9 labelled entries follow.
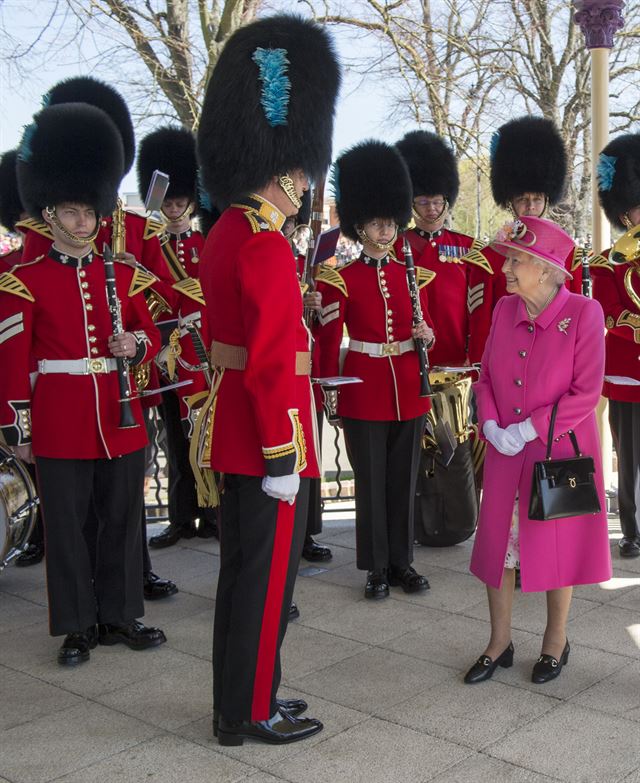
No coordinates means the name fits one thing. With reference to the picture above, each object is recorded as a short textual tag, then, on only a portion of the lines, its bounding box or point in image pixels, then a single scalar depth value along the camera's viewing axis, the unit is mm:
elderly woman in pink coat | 3641
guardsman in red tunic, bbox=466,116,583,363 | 5273
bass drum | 4535
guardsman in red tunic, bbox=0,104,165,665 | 3955
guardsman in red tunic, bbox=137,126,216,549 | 5492
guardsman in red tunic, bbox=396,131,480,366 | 5375
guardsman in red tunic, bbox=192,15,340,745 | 3148
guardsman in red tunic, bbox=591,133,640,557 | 5141
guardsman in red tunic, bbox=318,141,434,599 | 4785
